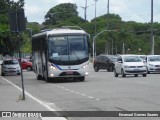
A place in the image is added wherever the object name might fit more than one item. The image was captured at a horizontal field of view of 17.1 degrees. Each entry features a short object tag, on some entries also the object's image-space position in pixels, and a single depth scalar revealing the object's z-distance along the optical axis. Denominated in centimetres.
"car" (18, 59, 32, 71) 6584
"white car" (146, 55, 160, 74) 4529
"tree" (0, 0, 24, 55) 4388
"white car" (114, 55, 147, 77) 3875
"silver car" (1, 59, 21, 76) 5206
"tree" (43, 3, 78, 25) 14100
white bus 3394
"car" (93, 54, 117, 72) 5239
